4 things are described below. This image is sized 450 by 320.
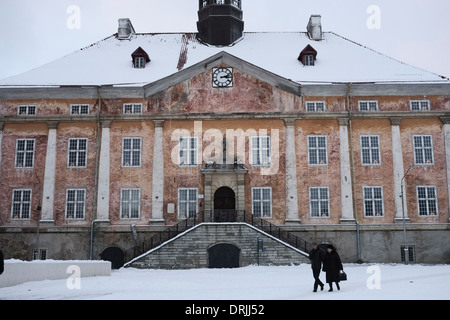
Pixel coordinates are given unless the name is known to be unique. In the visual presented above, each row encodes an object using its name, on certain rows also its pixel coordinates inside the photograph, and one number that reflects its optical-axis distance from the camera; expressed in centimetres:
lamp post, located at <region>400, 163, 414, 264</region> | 3086
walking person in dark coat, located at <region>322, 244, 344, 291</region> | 1577
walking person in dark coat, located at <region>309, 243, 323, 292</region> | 1597
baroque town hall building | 3186
